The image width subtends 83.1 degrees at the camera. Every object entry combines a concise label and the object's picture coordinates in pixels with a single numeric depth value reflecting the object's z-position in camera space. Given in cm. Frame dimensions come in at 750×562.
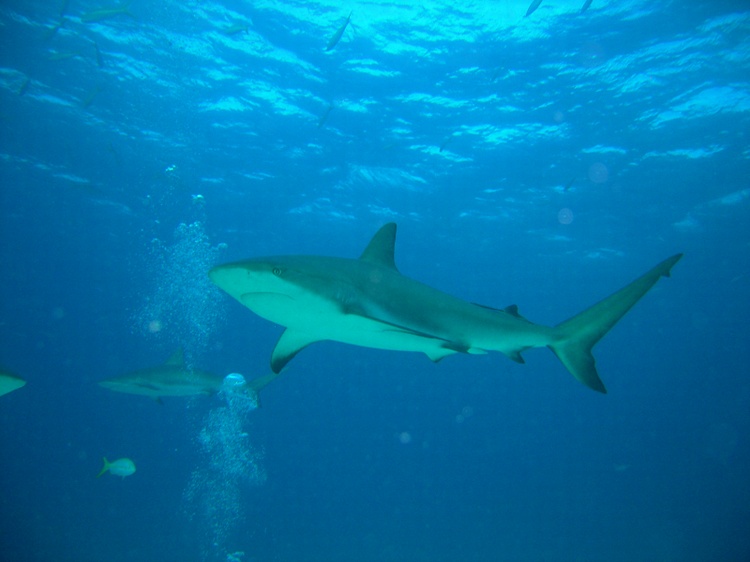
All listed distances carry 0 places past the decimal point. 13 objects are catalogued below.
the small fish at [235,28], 1250
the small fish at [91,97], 1395
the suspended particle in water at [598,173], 2059
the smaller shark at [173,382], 1133
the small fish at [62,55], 1312
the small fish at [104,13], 1186
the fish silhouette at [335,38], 1158
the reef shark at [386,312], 355
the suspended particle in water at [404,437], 6631
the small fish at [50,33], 1281
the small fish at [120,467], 1153
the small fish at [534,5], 1060
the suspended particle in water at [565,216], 2537
